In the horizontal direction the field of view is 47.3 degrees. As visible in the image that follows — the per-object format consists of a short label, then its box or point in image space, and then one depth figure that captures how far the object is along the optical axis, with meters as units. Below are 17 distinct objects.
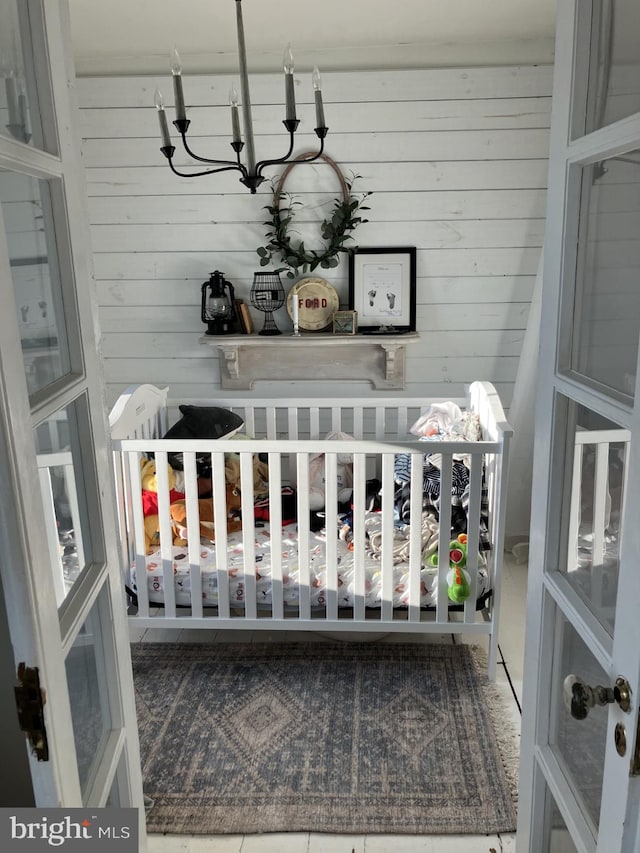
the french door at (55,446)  0.86
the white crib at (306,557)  2.45
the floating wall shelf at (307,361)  3.30
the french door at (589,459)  0.89
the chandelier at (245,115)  1.76
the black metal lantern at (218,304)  3.19
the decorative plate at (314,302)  3.22
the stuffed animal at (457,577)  2.49
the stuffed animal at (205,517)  2.71
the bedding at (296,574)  2.58
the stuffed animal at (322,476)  2.98
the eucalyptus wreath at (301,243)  3.08
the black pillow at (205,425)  2.99
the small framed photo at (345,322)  3.21
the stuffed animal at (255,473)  2.96
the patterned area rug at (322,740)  1.97
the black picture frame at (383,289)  3.17
